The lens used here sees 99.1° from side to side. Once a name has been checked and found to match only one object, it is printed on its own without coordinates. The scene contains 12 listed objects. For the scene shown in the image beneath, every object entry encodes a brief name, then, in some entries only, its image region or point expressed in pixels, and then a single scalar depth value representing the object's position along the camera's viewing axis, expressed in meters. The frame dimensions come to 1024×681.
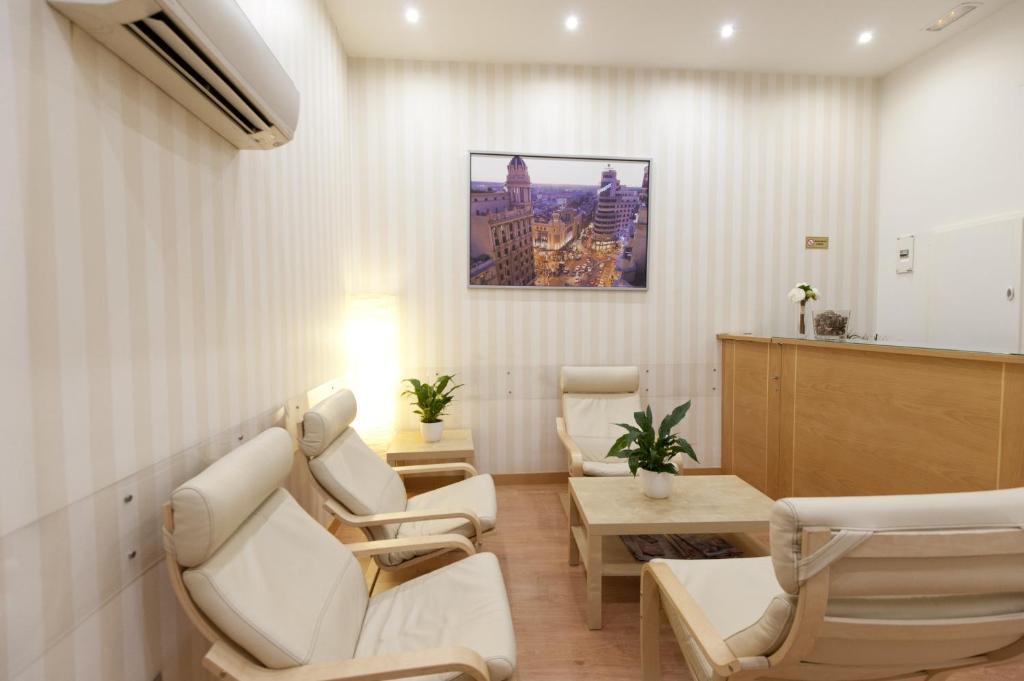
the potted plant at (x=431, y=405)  3.27
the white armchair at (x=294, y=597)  1.06
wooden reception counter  1.86
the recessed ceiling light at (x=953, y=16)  2.94
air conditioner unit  0.97
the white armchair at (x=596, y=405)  3.36
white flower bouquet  3.46
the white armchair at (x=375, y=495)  1.96
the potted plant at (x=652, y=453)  2.19
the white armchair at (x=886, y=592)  0.85
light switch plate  3.61
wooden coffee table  1.97
